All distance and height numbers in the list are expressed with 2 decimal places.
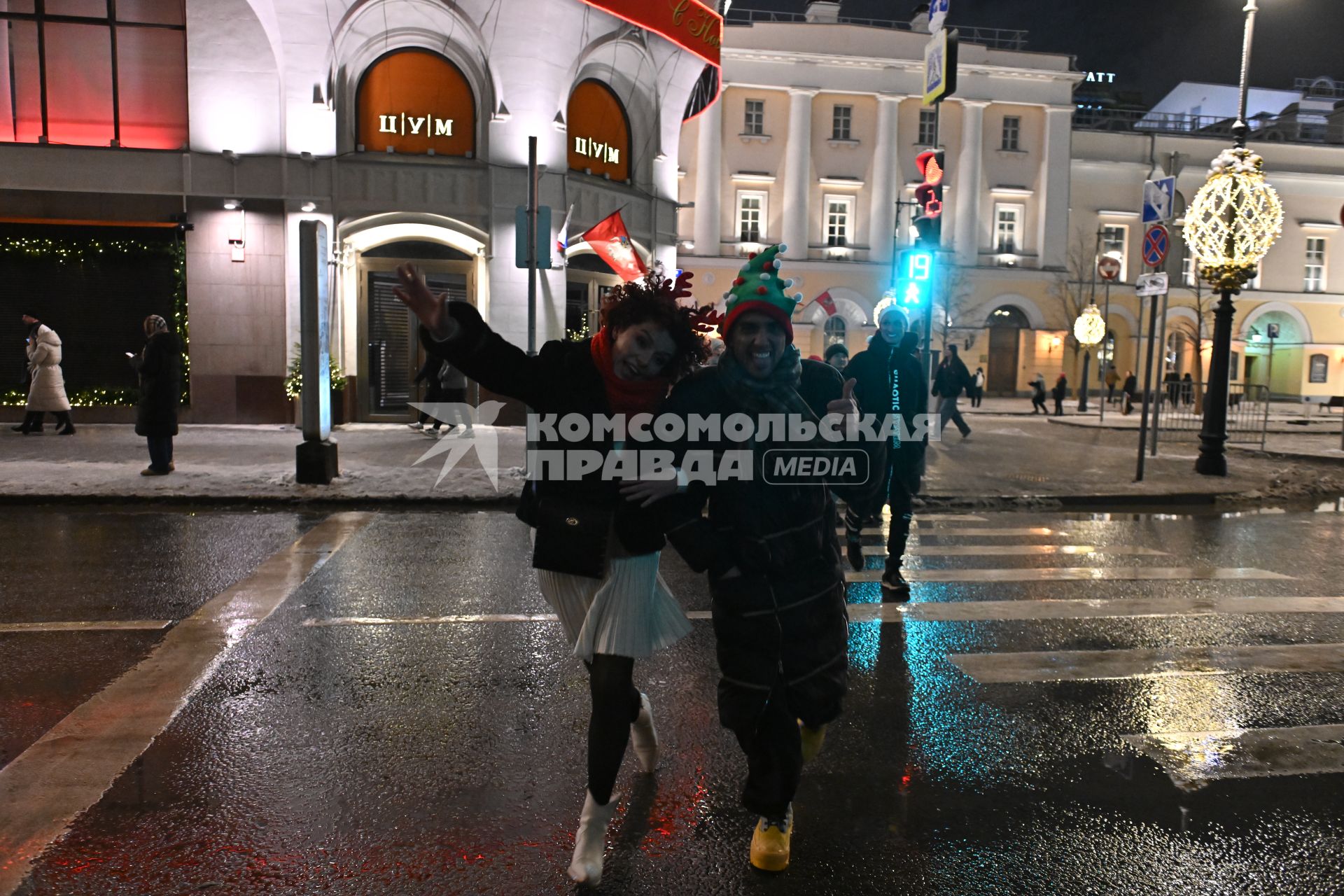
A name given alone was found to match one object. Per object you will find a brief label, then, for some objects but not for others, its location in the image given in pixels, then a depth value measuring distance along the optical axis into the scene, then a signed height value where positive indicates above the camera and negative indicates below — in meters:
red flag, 13.55 +1.71
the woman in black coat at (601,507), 2.94 -0.52
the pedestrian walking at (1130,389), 30.69 -0.83
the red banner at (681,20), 16.33 +6.41
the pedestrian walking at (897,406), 6.23 -0.33
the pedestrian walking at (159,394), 10.63 -0.60
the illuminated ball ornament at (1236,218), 13.30 +2.27
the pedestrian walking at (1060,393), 29.80 -0.96
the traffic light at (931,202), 10.92 +1.98
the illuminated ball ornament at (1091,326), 29.66 +1.31
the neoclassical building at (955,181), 41.19 +8.82
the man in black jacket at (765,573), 2.92 -0.71
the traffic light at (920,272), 11.46 +1.17
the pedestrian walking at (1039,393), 30.98 -1.00
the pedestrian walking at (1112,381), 37.75 -0.69
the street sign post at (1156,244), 12.44 +1.73
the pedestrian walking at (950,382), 17.58 -0.39
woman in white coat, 14.12 -0.60
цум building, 15.99 +3.57
